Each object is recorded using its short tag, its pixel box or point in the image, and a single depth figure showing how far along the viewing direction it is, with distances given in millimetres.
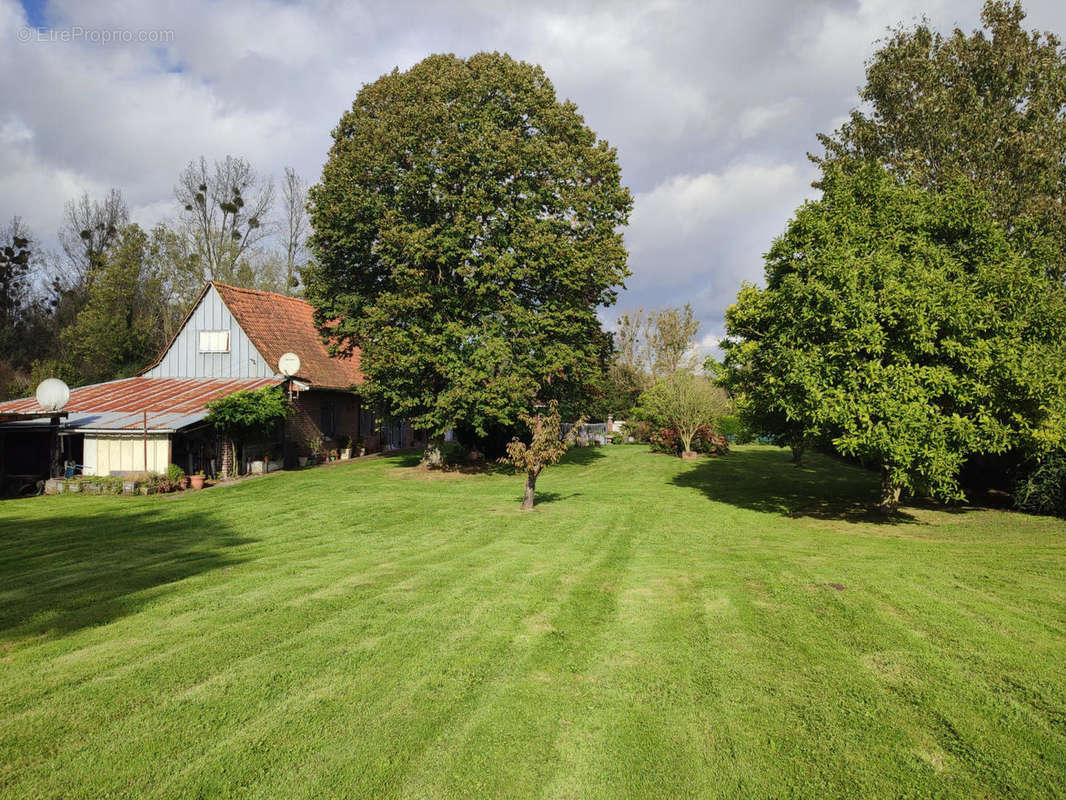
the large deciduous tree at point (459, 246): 21750
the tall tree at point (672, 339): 54344
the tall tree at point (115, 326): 34969
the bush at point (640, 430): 40509
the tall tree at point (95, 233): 45812
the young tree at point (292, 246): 46125
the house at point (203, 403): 19625
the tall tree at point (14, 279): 46094
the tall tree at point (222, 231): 43344
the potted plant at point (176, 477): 18797
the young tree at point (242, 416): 20109
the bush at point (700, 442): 34875
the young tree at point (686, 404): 32531
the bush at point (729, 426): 41481
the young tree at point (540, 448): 14736
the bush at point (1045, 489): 14336
